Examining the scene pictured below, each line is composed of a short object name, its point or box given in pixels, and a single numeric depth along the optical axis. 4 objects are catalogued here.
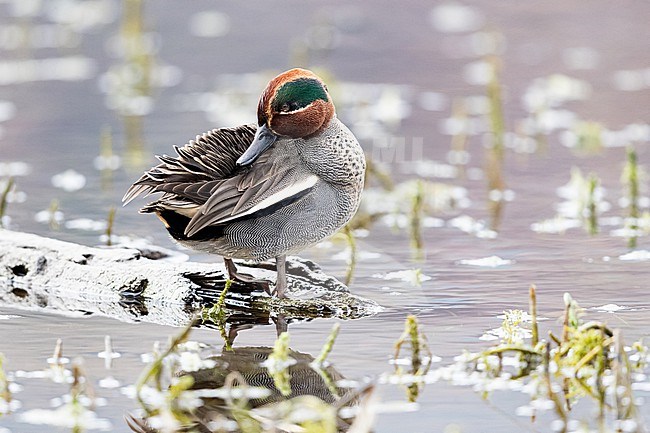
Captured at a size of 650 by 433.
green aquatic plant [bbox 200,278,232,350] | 10.91
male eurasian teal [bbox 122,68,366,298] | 11.09
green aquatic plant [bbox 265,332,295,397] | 9.12
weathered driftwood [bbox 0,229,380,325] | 11.52
